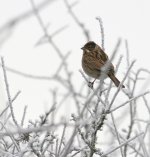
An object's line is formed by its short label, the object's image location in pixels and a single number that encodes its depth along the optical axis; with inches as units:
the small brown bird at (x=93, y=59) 499.8
